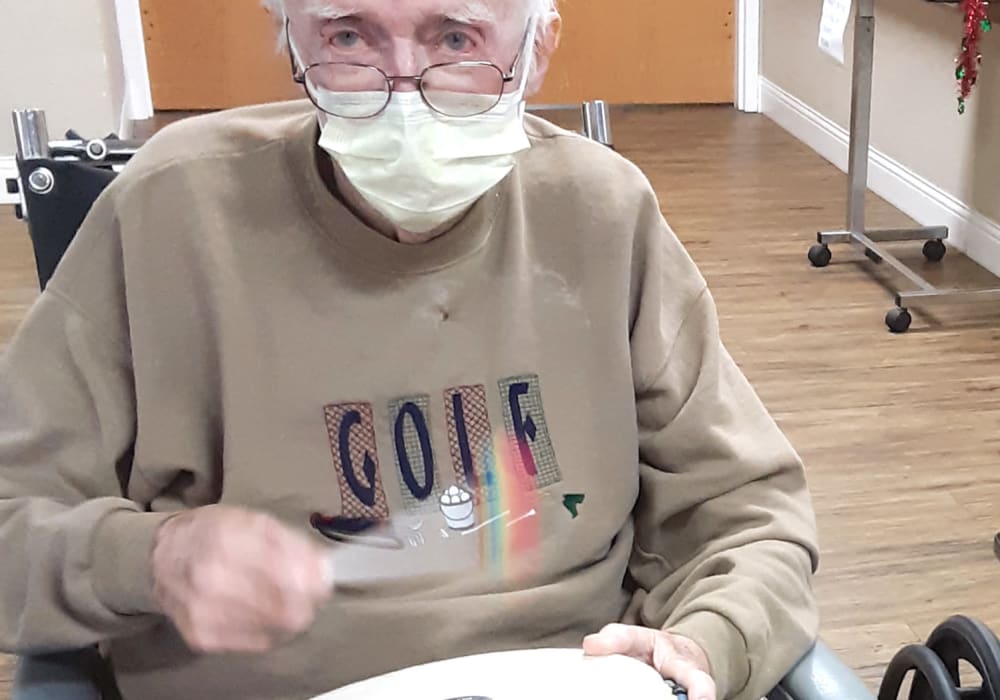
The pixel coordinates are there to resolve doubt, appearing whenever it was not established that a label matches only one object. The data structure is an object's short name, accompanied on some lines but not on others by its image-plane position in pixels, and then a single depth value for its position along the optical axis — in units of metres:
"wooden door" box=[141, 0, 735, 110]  4.63
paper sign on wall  2.85
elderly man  0.91
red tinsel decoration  2.59
